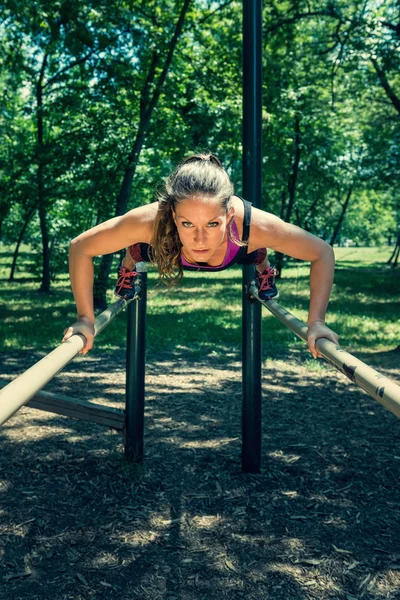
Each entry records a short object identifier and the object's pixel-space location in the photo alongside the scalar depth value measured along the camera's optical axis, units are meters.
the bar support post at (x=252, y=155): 3.83
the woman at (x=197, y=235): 2.57
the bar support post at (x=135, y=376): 3.90
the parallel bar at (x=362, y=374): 1.34
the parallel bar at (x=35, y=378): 1.20
